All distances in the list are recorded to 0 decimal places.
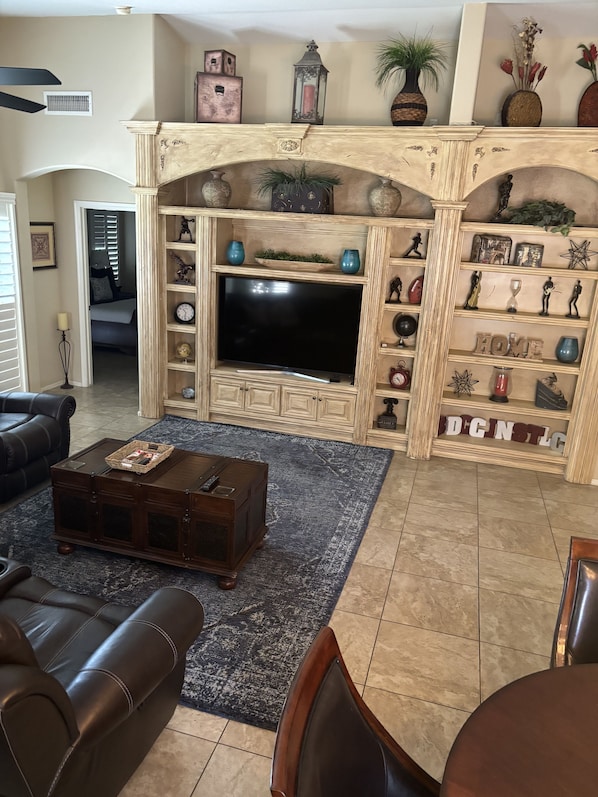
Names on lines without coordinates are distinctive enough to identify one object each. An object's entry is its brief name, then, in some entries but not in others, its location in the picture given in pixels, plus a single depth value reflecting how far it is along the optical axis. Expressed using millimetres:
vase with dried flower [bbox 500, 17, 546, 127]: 4660
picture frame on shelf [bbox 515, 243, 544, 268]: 5066
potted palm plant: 4773
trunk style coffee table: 3330
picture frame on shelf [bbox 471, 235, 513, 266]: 5141
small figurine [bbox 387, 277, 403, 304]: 5508
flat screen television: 5566
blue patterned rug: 2660
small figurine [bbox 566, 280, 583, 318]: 5105
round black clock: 6020
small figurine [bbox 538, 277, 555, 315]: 5141
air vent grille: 5570
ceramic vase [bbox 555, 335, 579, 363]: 5121
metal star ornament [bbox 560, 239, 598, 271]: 4973
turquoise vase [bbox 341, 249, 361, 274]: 5457
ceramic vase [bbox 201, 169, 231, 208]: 5602
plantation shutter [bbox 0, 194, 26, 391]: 5789
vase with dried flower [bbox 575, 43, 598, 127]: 4590
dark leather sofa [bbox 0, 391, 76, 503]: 4086
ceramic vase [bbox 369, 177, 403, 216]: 5172
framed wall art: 6469
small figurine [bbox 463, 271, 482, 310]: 5281
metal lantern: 5016
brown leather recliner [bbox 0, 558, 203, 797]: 1451
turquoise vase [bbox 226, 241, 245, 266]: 5797
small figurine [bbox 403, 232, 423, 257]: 5375
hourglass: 5250
